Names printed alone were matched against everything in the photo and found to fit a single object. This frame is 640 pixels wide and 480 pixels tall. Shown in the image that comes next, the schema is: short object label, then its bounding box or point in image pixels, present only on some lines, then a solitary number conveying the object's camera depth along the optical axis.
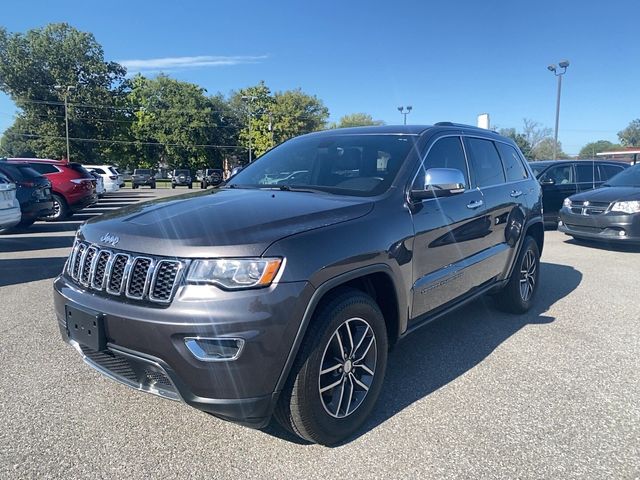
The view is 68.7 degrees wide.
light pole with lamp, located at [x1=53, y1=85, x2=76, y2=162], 44.17
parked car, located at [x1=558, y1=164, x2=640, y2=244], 8.55
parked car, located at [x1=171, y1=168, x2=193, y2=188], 44.56
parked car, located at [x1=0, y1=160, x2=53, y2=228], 10.41
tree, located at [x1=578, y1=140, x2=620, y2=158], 76.48
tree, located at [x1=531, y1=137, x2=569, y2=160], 61.62
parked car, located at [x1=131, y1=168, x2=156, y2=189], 41.31
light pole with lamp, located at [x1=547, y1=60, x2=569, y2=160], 24.19
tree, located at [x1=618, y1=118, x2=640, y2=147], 95.39
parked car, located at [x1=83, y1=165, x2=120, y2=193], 25.53
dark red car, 13.14
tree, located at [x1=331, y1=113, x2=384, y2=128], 77.80
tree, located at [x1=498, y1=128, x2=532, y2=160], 62.34
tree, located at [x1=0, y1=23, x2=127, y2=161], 47.53
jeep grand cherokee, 2.16
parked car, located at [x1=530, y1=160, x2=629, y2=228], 11.56
